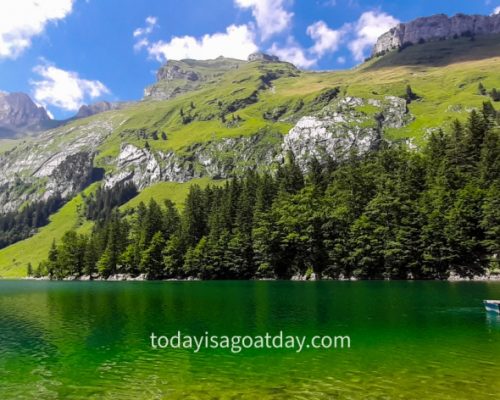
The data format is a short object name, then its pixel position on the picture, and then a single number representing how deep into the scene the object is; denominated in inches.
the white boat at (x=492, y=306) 1796.3
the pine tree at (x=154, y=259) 6284.5
